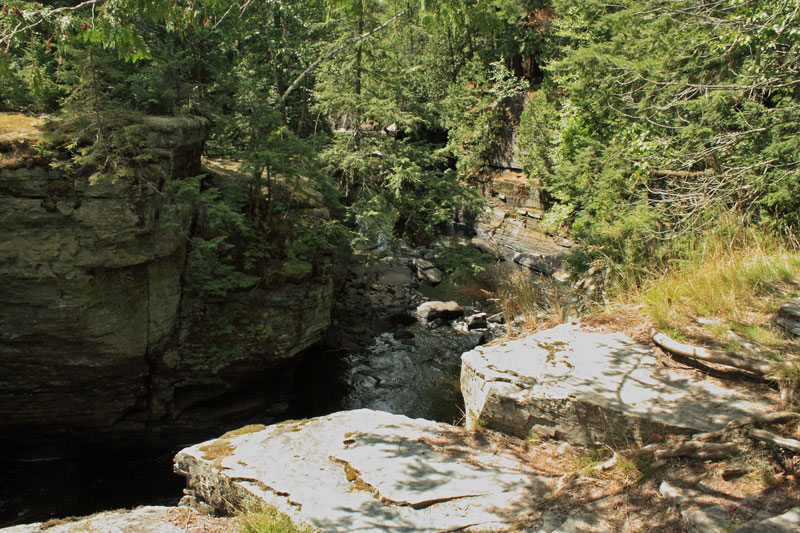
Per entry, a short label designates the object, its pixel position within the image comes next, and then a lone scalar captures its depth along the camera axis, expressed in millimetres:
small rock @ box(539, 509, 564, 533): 2789
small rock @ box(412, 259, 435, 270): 15469
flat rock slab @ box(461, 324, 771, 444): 3449
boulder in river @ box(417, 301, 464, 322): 12227
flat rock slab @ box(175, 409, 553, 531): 3102
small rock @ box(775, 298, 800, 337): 3836
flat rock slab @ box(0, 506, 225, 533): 3292
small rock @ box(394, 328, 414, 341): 11312
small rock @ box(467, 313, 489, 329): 11820
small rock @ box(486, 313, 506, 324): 12109
